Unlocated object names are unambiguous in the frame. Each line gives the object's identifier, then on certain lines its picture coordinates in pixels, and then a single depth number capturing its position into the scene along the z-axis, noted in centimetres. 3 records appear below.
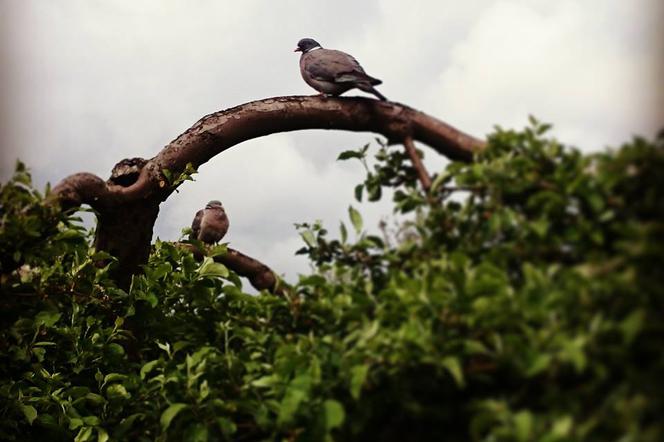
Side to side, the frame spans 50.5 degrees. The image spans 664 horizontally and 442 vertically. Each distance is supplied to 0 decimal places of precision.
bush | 177
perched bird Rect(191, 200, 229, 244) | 707
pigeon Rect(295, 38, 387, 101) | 367
